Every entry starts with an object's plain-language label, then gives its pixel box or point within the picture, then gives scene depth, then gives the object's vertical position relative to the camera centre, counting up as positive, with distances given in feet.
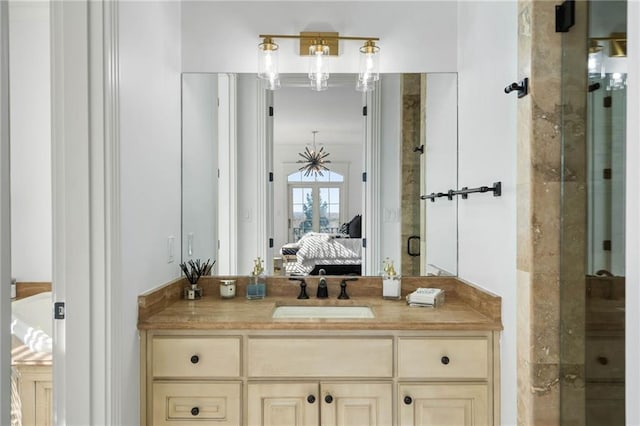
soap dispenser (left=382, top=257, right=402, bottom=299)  7.09 -1.30
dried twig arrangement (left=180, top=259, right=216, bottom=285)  7.14 -1.03
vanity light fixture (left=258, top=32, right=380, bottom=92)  7.31 +2.68
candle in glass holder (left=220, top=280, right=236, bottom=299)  7.11 -1.34
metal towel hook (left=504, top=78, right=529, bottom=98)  4.74 +1.37
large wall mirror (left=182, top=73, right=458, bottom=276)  7.48 +0.64
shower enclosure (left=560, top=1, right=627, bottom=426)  3.77 -0.11
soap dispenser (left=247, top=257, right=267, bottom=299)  7.16 -1.27
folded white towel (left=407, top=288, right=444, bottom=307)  6.51 -1.37
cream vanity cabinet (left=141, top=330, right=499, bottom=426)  5.58 -2.19
